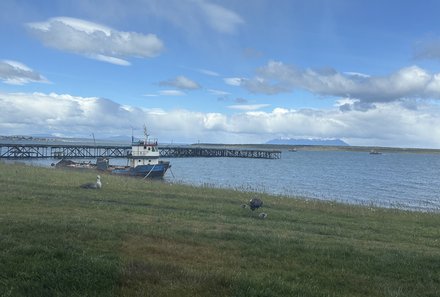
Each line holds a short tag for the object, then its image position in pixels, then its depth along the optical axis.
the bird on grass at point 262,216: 17.63
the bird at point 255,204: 18.28
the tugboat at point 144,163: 52.84
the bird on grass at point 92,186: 24.37
